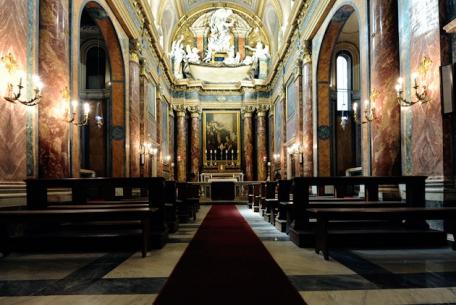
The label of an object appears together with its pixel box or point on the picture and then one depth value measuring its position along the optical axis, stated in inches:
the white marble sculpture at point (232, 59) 1133.7
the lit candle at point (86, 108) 366.6
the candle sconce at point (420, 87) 312.3
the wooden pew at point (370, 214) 221.9
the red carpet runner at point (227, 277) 142.3
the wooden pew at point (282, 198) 348.8
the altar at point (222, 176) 1055.6
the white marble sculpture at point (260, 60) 1111.0
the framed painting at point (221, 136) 1104.2
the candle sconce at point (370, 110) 386.2
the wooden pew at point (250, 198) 660.2
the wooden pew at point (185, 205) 445.1
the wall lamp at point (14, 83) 274.7
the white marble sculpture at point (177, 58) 1100.5
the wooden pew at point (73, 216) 223.9
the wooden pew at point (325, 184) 270.8
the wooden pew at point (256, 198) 574.2
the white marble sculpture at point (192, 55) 1119.6
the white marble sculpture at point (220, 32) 1119.0
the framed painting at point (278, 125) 928.8
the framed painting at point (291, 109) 776.8
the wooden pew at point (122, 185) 266.6
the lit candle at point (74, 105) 385.1
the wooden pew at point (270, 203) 399.9
